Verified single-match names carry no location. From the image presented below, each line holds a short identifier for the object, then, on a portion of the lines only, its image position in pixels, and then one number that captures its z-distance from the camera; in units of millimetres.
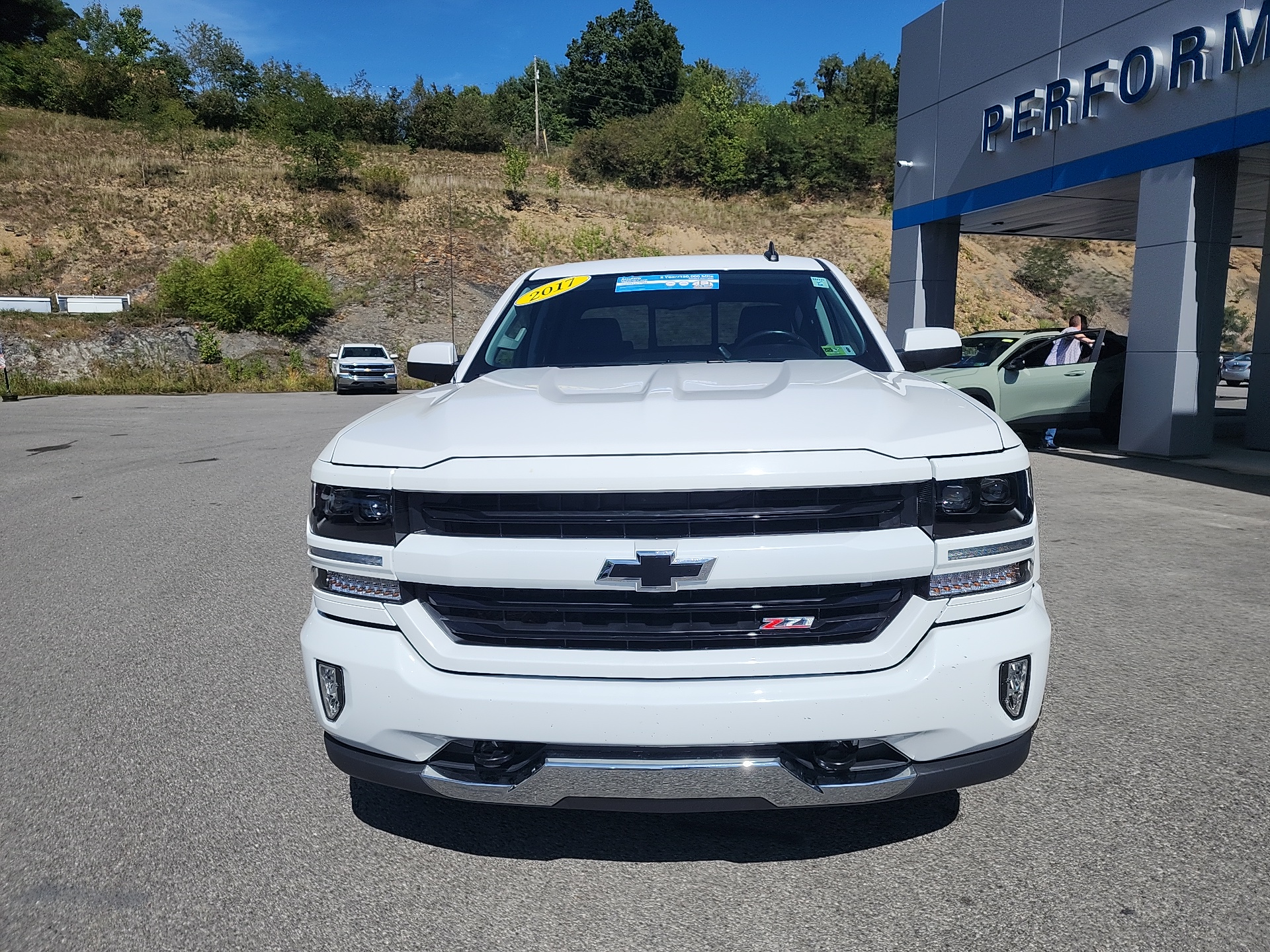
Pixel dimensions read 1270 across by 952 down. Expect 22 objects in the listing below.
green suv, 12141
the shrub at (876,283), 47000
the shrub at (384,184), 50875
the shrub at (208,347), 35188
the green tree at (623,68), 79625
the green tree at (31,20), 75625
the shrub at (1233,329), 45062
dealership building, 10383
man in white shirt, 12375
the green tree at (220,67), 68875
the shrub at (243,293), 37156
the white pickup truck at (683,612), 2160
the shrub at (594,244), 48531
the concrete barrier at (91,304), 37625
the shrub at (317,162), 50531
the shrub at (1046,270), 51594
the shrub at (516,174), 52281
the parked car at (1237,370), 24578
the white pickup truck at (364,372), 27844
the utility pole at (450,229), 45781
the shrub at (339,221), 47250
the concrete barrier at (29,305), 36344
